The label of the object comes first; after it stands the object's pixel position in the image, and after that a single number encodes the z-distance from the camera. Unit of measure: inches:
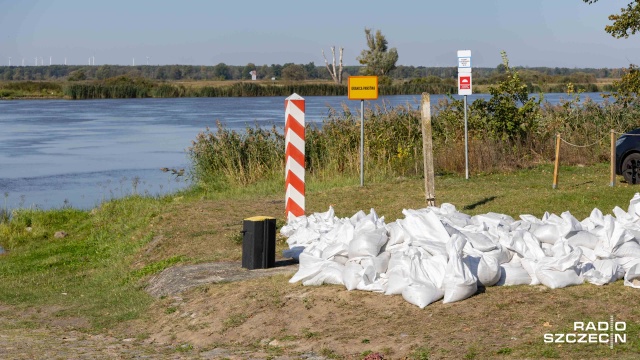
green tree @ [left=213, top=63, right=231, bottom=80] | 6289.4
